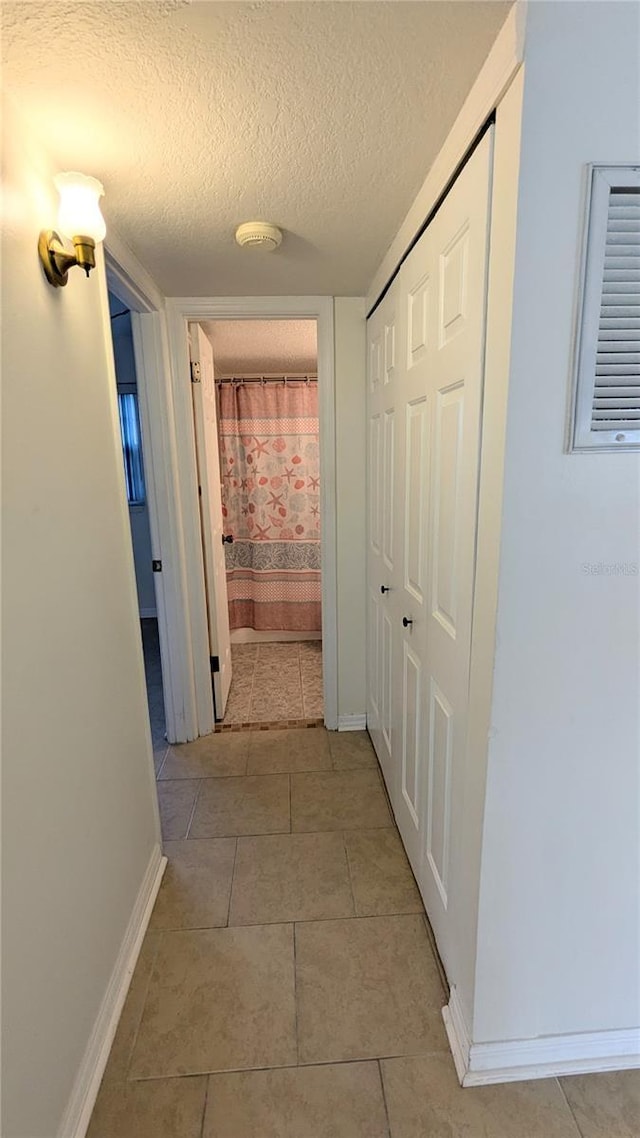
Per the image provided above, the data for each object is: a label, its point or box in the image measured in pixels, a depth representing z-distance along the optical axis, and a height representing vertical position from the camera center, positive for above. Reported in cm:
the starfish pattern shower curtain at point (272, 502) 366 -26
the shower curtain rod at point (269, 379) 362 +62
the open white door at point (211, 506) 241 -18
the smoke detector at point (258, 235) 147 +67
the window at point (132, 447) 435 +20
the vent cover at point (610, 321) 82 +23
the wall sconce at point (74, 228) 107 +50
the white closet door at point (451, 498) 101 -8
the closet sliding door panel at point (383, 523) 183 -23
